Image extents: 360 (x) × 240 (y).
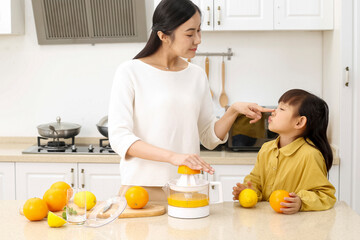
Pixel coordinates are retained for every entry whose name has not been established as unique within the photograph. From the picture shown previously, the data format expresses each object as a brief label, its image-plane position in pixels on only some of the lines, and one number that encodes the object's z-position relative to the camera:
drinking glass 1.67
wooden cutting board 1.78
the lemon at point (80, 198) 1.67
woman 2.04
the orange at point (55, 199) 1.79
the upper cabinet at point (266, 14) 3.37
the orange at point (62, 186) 1.83
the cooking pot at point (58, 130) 3.53
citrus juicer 1.75
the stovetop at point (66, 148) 3.39
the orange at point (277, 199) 1.81
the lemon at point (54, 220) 1.66
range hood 3.70
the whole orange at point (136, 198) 1.81
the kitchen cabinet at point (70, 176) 3.34
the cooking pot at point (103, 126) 3.54
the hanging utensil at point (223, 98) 3.75
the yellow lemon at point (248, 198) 1.87
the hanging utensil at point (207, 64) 3.73
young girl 1.98
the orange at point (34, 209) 1.71
